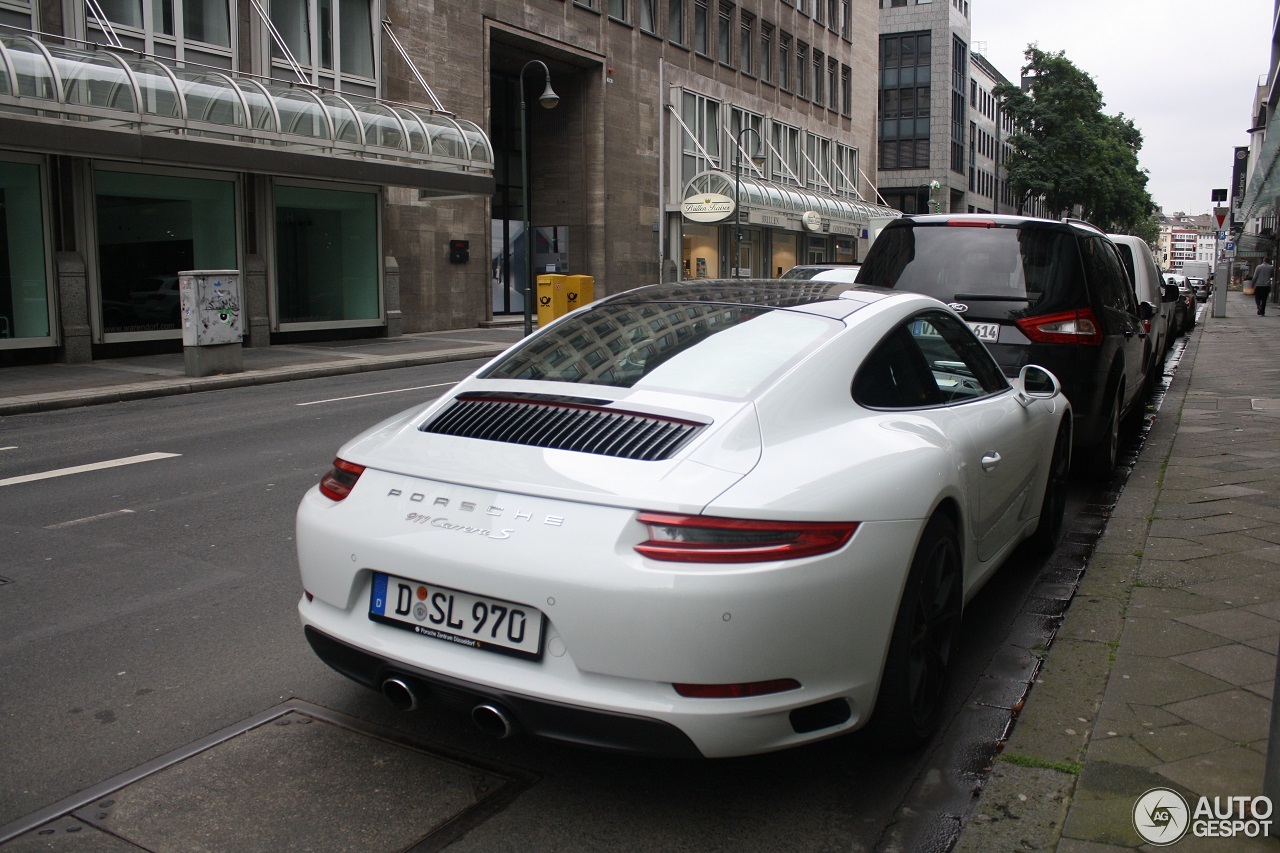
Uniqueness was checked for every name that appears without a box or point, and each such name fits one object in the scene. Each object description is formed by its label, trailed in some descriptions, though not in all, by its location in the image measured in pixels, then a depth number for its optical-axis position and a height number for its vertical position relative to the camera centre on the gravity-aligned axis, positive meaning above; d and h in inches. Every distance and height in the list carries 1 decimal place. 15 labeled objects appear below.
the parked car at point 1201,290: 2439.5 -10.7
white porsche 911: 107.8 -26.5
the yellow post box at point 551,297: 824.9 -7.2
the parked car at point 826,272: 556.1 +7.7
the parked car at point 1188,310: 1024.2 -23.1
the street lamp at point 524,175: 910.4 +98.5
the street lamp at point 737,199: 1375.5 +107.3
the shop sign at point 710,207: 1358.3 +97.6
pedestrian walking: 1397.6 +0.6
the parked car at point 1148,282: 507.5 +1.8
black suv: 279.0 -1.1
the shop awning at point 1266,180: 1477.6 +174.7
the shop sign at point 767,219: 1501.6 +94.0
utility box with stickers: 609.9 -18.1
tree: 2534.4 +351.9
